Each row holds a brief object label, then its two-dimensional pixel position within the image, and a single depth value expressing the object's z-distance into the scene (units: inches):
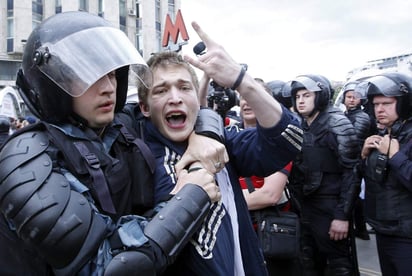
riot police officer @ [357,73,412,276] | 110.7
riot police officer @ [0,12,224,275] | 40.4
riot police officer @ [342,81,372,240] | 204.0
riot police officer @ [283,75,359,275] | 140.1
